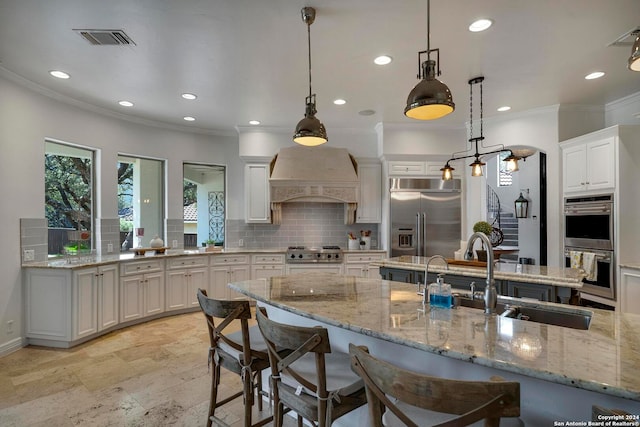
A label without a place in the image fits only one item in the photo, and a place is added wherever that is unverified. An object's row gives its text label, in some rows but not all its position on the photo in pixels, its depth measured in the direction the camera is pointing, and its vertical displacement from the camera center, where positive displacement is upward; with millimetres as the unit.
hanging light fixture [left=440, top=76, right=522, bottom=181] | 3624 +605
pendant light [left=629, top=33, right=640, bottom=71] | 1722 +831
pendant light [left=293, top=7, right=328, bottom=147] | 2465 +705
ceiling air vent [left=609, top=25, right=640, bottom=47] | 2779 +1535
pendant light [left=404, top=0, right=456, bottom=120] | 1870 +688
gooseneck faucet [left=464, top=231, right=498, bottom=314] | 1659 -346
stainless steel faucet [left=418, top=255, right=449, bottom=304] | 1900 -444
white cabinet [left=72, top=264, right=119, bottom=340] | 3723 -949
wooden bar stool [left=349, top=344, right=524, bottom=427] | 898 -501
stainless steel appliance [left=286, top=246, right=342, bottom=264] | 5445 -610
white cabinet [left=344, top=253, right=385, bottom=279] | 5484 -766
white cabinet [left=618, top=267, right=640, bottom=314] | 3625 -804
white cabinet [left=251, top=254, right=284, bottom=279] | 5523 -749
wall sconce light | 8328 +279
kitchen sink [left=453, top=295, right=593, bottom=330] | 1821 -549
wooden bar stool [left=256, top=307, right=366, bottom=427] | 1378 -734
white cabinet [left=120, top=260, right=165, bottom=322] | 4391 -964
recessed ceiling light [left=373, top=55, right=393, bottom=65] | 3203 +1552
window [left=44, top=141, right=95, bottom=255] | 4277 +309
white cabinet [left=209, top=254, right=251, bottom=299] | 5340 -864
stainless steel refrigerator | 5402 +25
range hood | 5594 +716
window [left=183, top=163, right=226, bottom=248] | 5910 +273
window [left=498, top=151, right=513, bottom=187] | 10116 +1278
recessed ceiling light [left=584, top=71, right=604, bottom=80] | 3571 +1550
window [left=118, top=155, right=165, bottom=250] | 5211 +315
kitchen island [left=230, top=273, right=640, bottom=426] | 1088 -487
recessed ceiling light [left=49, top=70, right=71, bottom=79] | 3525 +1558
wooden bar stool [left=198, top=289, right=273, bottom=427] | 1810 -767
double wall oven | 3879 -211
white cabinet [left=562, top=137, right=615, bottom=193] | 3912 +659
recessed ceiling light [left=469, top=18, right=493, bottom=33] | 2619 +1549
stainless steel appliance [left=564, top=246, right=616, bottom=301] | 3842 -712
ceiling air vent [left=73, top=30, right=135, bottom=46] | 2732 +1534
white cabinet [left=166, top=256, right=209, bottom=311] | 4957 -928
